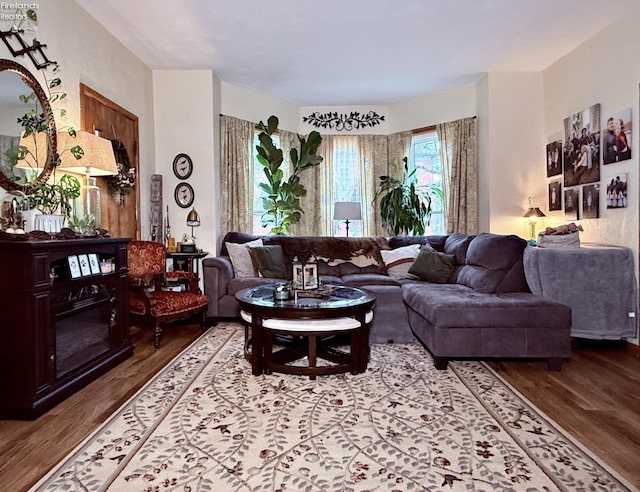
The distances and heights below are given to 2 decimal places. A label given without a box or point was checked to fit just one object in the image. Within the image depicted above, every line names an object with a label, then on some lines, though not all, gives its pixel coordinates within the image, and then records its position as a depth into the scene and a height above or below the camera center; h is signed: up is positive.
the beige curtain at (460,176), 5.44 +0.73
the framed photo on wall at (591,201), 4.06 +0.28
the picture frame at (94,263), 2.89 -0.20
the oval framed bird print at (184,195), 5.13 +0.48
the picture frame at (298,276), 3.31 -0.34
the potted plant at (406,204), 5.76 +0.39
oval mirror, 2.66 +0.72
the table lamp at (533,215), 4.96 +0.18
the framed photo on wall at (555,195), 4.79 +0.40
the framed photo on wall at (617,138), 3.64 +0.83
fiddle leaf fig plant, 5.59 +0.70
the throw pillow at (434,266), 4.36 -0.37
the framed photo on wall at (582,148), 4.08 +0.85
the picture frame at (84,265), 2.77 -0.20
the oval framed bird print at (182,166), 5.13 +0.84
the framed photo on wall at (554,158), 4.77 +0.84
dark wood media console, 2.30 -0.53
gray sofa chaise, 3.02 -0.53
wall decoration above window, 6.40 +1.73
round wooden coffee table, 2.79 -0.64
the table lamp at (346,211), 5.66 +0.29
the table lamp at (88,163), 3.10 +0.55
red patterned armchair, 3.66 -0.56
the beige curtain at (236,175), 5.39 +0.77
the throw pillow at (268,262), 4.59 -0.32
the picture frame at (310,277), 3.30 -0.35
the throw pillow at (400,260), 4.74 -0.33
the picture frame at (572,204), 4.40 +0.28
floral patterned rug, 1.71 -1.01
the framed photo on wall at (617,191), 3.68 +0.35
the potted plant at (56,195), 2.89 +0.30
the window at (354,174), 5.95 +0.87
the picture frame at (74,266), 2.65 -0.20
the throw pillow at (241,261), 4.61 -0.31
